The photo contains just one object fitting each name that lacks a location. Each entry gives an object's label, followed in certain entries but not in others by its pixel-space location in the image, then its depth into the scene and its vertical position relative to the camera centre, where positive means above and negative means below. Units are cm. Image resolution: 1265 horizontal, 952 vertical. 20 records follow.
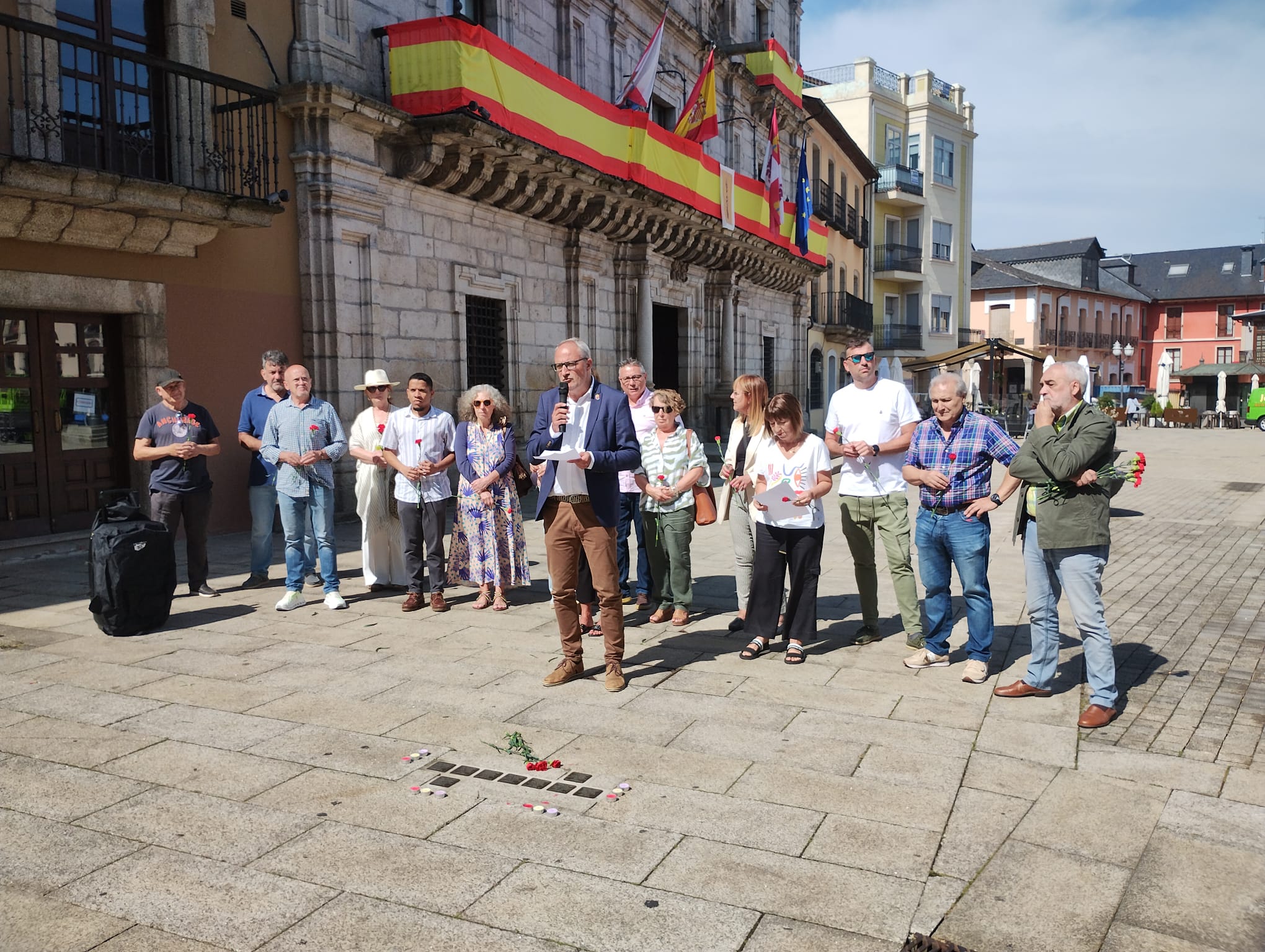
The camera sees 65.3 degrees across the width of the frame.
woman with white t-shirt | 582 -78
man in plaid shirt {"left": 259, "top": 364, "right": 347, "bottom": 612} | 720 -51
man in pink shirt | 680 -70
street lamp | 5984 +237
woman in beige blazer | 619 -44
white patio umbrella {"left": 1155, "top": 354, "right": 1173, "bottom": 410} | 4091 +36
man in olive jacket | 462 -53
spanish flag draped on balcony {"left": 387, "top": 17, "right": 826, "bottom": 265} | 1183 +401
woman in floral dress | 698 -78
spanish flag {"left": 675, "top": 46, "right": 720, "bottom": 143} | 1789 +529
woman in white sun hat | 758 -75
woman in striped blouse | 662 -60
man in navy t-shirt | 731 -45
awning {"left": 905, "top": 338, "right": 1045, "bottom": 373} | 2642 +116
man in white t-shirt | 592 -40
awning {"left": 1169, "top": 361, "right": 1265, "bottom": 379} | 4572 +100
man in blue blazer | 535 -55
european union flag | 2508 +470
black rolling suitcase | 629 -110
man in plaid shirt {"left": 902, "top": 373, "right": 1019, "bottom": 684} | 534 -54
